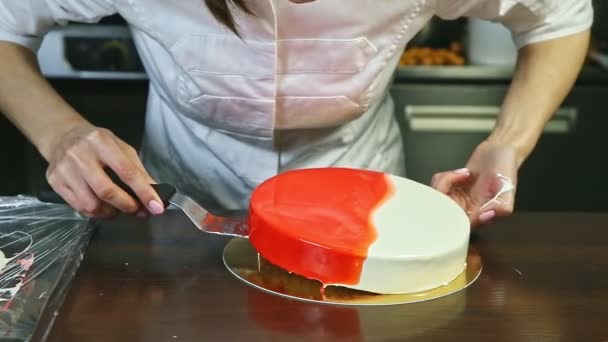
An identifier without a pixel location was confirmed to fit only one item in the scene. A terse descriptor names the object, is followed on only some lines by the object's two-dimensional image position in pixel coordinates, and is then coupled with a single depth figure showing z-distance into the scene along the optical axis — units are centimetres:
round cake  66
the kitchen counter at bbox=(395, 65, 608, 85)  152
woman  81
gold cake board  67
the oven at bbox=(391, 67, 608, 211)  153
